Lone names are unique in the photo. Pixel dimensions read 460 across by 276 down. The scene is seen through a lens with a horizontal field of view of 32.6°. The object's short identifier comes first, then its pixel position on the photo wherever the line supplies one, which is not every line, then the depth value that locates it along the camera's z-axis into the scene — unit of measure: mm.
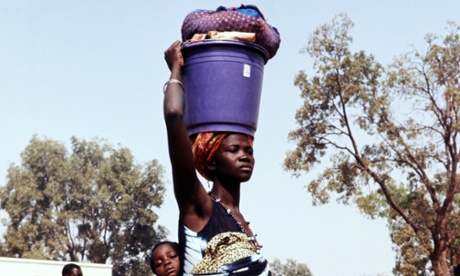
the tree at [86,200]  41812
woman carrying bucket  2930
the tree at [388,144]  22016
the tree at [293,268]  103062
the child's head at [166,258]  3586
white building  22953
